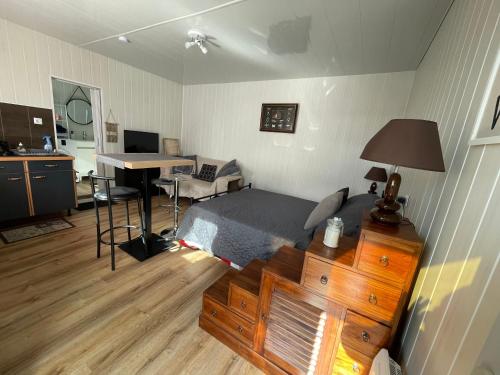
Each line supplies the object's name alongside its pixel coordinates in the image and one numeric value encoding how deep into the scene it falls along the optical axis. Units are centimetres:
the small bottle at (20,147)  282
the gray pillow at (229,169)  422
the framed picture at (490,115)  68
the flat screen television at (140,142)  409
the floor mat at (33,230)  254
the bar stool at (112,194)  195
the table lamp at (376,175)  284
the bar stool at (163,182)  273
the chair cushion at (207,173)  436
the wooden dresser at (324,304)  96
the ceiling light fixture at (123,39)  274
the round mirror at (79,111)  507
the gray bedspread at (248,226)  199
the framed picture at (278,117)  377
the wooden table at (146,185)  190
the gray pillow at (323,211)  201
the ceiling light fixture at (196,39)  241
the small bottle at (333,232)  113
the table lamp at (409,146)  84
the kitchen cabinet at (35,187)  262
